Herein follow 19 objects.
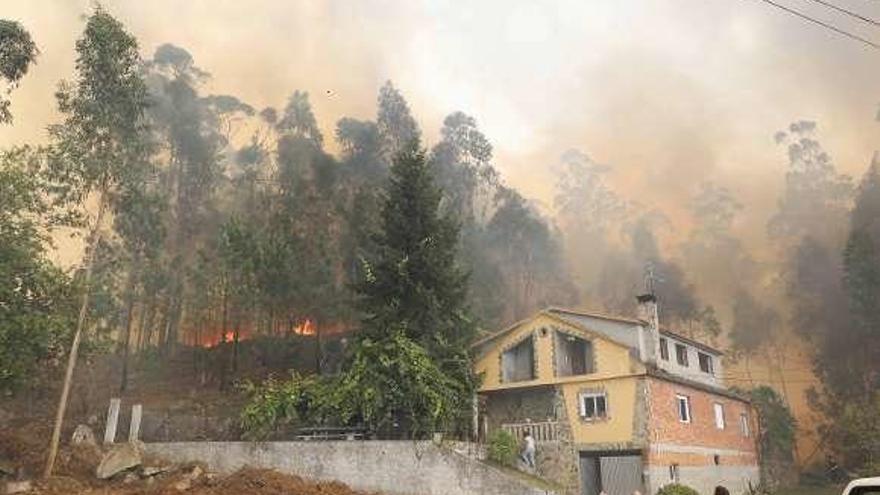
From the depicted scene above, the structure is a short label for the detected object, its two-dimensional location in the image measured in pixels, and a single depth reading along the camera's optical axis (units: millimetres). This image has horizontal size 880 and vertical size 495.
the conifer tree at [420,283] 32625
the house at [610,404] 32938
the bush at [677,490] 27859
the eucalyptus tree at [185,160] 68231
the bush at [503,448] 29359
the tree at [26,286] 27938
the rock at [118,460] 28938
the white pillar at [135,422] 32812
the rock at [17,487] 25866
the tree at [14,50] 32594
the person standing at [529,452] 31219
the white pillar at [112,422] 33125
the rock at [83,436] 32344
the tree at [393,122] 77125
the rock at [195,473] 28022
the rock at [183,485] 26320
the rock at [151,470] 29047
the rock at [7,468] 28875
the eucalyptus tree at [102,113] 32938
